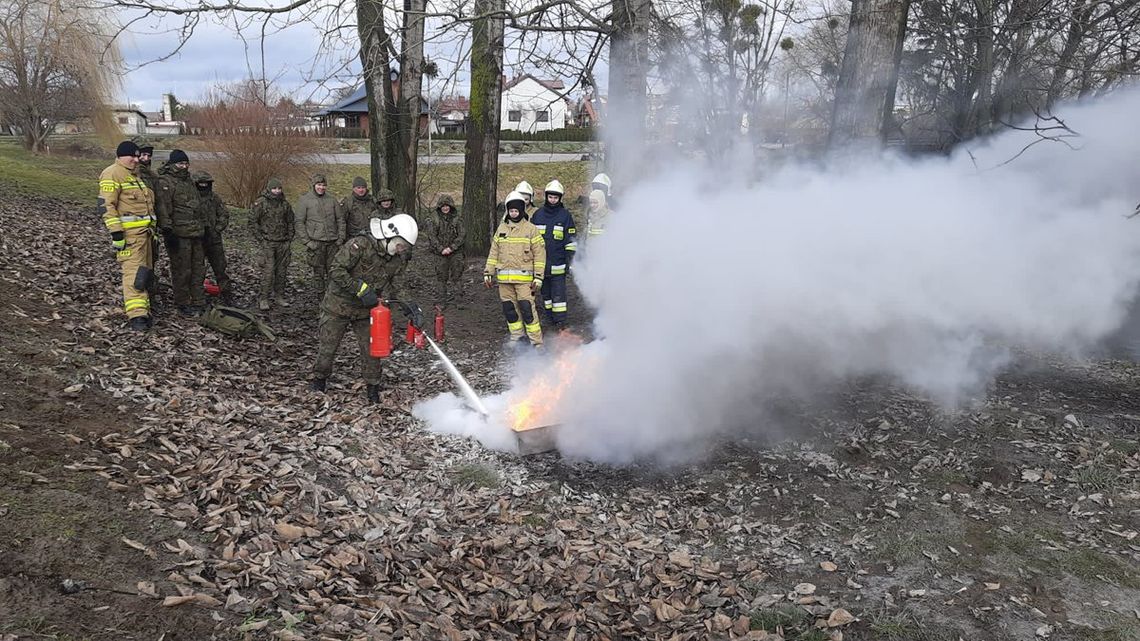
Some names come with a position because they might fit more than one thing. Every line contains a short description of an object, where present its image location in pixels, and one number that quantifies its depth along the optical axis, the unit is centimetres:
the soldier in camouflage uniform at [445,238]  1213
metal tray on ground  699
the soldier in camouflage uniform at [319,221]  1105
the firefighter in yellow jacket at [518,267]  983
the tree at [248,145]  1975
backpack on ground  934
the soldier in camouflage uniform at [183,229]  948
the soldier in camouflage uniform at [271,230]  1096
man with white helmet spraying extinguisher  785
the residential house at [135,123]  5845
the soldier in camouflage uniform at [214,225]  994
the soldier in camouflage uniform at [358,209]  1140
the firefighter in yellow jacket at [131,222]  845
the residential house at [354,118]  5397
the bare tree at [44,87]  2667
